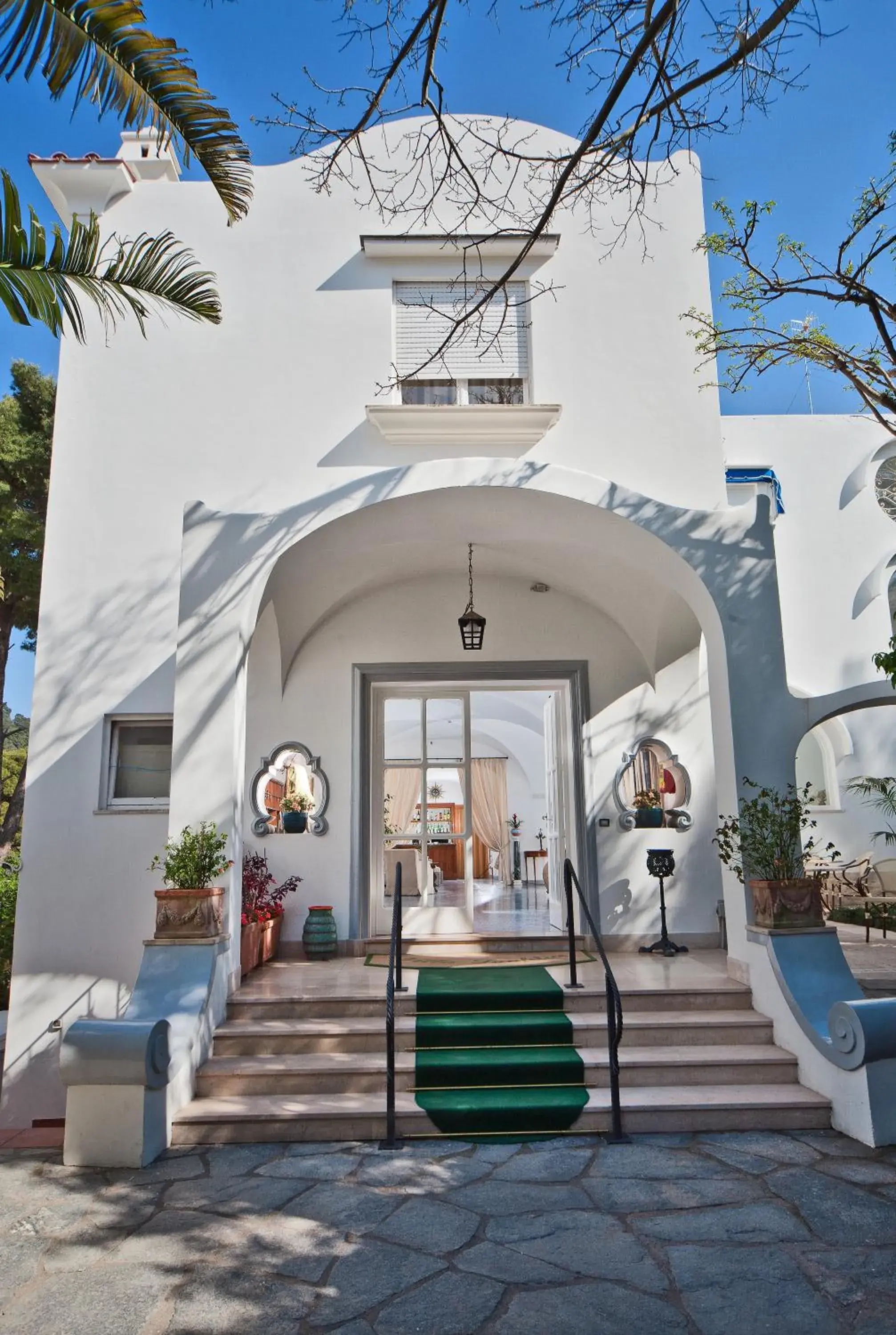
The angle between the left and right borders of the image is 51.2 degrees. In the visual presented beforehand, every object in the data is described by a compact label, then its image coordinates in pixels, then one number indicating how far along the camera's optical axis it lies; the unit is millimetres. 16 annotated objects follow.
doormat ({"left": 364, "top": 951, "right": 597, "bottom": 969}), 7152
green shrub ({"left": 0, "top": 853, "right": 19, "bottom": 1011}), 8898
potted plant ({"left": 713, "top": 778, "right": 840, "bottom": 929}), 5637
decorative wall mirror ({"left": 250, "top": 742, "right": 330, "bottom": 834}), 7969
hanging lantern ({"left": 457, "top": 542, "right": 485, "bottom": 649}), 7996
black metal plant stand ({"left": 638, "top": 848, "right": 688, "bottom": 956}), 7512
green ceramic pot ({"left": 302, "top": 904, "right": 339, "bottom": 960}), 7695
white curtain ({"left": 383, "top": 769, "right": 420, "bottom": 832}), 8664
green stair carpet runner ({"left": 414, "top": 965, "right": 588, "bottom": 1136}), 4832
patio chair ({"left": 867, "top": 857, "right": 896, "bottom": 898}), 9617
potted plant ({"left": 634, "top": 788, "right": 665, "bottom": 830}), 7848
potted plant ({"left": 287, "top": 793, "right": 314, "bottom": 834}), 7785
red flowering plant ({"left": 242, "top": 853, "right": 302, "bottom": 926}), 7363
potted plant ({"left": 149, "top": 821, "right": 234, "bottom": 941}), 5605
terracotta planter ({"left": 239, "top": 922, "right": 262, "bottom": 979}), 6887
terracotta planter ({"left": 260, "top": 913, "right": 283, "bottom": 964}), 7488
